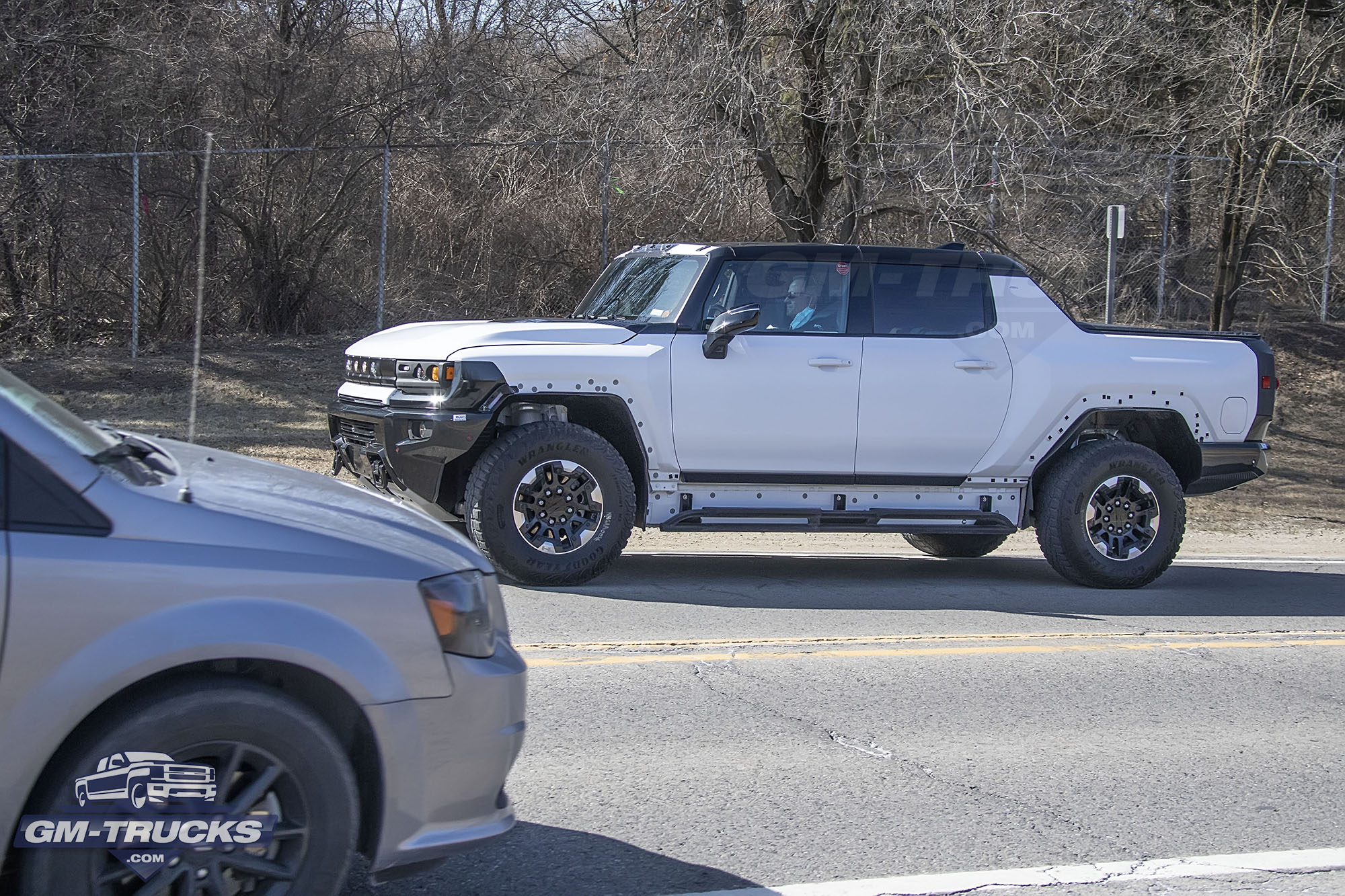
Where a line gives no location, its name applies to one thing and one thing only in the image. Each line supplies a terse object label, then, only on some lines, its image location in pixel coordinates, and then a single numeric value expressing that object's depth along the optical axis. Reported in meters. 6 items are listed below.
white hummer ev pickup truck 8.08
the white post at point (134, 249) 14.38
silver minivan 3.05
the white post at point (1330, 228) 17.89
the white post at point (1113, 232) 12.23
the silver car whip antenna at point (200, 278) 12.66
